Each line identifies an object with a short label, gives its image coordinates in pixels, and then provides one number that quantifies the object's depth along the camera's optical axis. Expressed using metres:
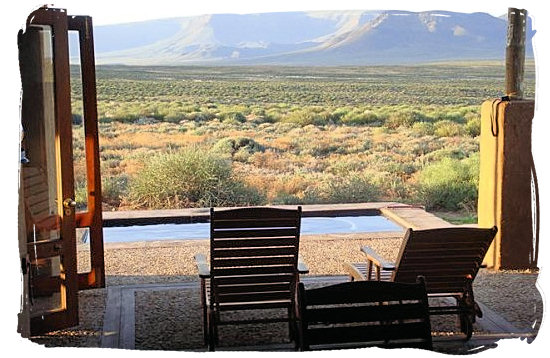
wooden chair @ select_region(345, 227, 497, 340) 4.70
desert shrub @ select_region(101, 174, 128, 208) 15.07
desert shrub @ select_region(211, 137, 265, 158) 19.73
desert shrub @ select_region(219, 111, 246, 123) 22.84
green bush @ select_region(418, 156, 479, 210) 14.59
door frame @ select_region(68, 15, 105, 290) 6.09
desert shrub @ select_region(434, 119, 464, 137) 21.77
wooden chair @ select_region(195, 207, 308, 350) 4.89
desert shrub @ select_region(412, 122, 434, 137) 22.20
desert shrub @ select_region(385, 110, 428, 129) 22.88
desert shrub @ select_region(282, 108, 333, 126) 23.08
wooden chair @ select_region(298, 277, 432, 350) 2.99
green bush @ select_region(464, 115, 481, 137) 21.69
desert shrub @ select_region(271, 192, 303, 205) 16.28
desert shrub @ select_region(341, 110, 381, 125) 23.34
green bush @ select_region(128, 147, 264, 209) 14.45
